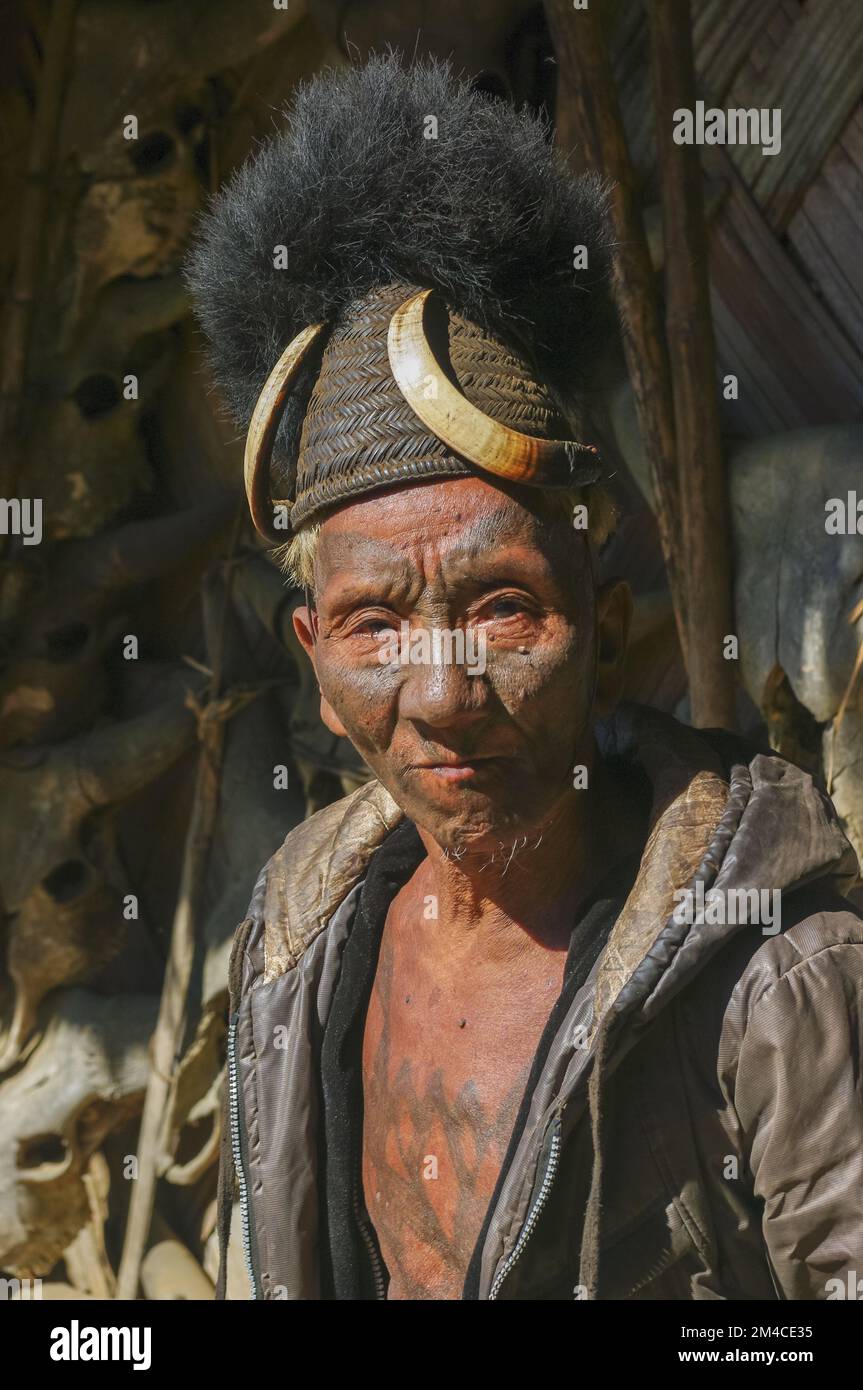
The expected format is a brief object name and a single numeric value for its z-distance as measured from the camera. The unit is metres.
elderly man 1.44
